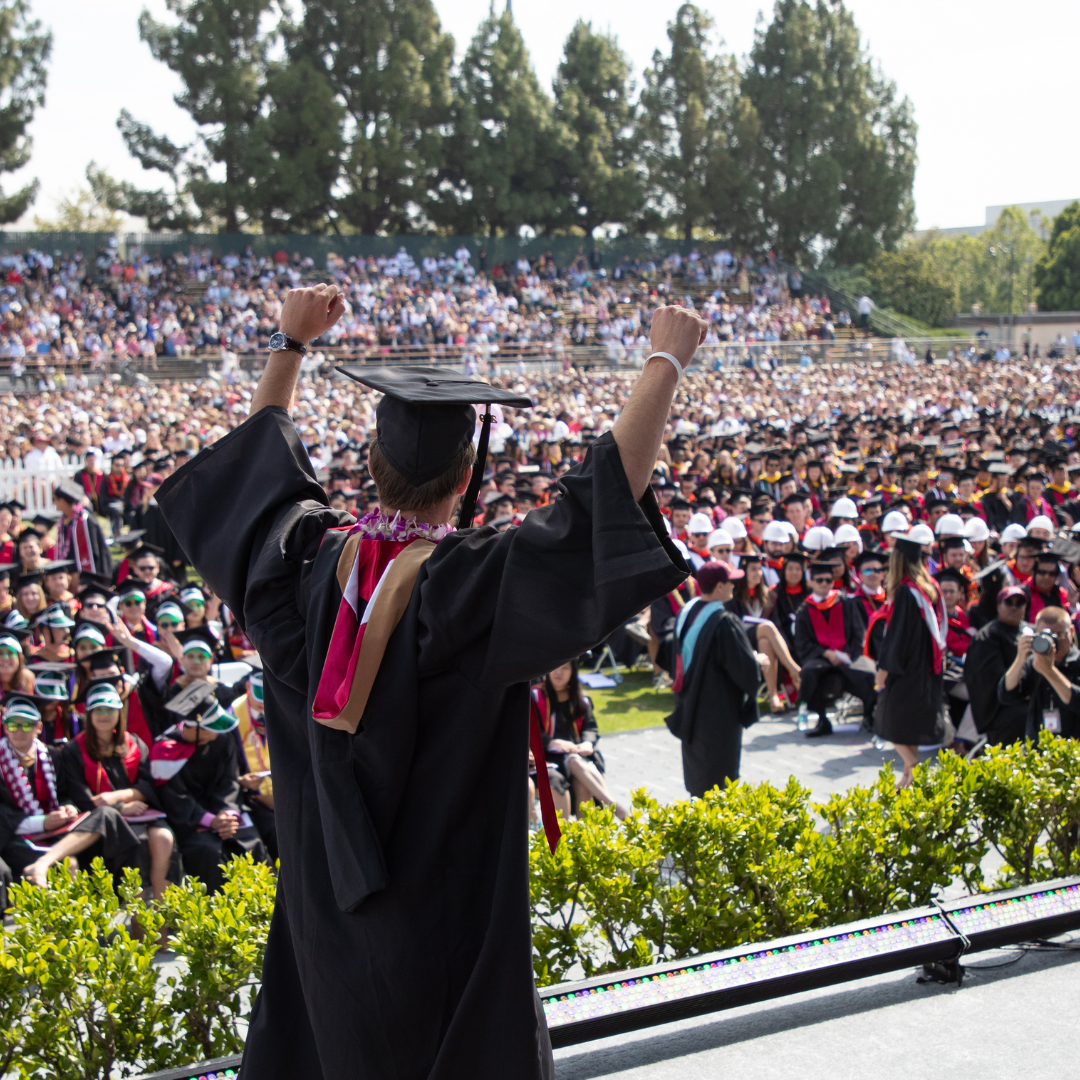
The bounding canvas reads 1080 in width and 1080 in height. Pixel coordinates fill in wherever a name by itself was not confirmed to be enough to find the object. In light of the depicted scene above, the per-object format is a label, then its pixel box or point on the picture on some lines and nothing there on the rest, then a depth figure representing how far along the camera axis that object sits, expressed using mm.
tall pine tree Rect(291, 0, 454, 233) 42656
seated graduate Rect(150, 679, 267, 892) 6055
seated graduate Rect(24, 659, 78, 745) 6594
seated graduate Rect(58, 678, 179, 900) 5926
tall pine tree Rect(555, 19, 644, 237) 47344
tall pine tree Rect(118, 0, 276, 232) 40312
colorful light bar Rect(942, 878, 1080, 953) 4227
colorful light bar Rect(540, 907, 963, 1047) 3604
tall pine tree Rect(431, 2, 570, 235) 44844
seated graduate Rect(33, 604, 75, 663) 8062
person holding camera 6434
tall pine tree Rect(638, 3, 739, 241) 50406
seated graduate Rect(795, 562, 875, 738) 9453
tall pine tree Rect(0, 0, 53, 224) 37625
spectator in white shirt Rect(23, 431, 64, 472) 17719
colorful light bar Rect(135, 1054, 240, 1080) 3246
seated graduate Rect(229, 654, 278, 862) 6418
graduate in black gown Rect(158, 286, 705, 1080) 1719
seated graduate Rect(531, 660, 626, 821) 6715
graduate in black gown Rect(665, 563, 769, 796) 6301
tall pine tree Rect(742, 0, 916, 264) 52094
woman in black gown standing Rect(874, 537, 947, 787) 7559
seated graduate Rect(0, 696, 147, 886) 5707
